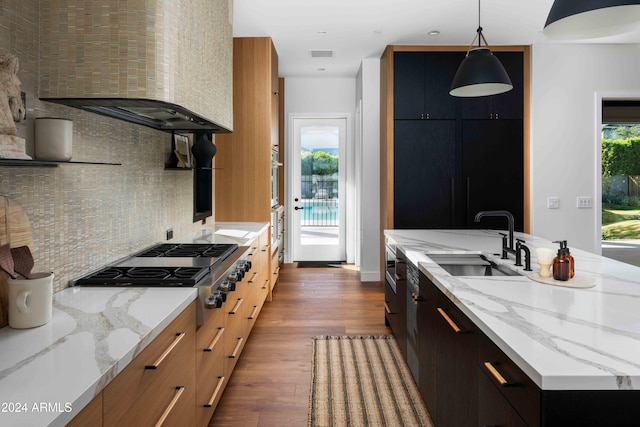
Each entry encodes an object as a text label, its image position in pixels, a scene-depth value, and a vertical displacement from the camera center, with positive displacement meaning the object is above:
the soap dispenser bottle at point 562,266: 1.90 -0.27
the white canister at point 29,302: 1.36 -0.30
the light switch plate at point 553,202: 5.01 +0.00
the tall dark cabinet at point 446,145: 4.99 +0.63
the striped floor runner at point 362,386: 2.46 -1.15
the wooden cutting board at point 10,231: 1.42 -0.09
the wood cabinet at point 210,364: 1.97 -0.77
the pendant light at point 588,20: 1.60 +0.72
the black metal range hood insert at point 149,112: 1.85 +0.46
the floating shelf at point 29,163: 1.36 +0.13
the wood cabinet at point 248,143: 4.63 +0.61
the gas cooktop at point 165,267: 1.92 -0.31
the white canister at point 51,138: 1.65 +0.24
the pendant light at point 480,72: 2.78 +0.81
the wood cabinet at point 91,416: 0.96 -0.47
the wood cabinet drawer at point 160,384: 1.18 -0.55
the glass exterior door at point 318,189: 6.81 +0.19
